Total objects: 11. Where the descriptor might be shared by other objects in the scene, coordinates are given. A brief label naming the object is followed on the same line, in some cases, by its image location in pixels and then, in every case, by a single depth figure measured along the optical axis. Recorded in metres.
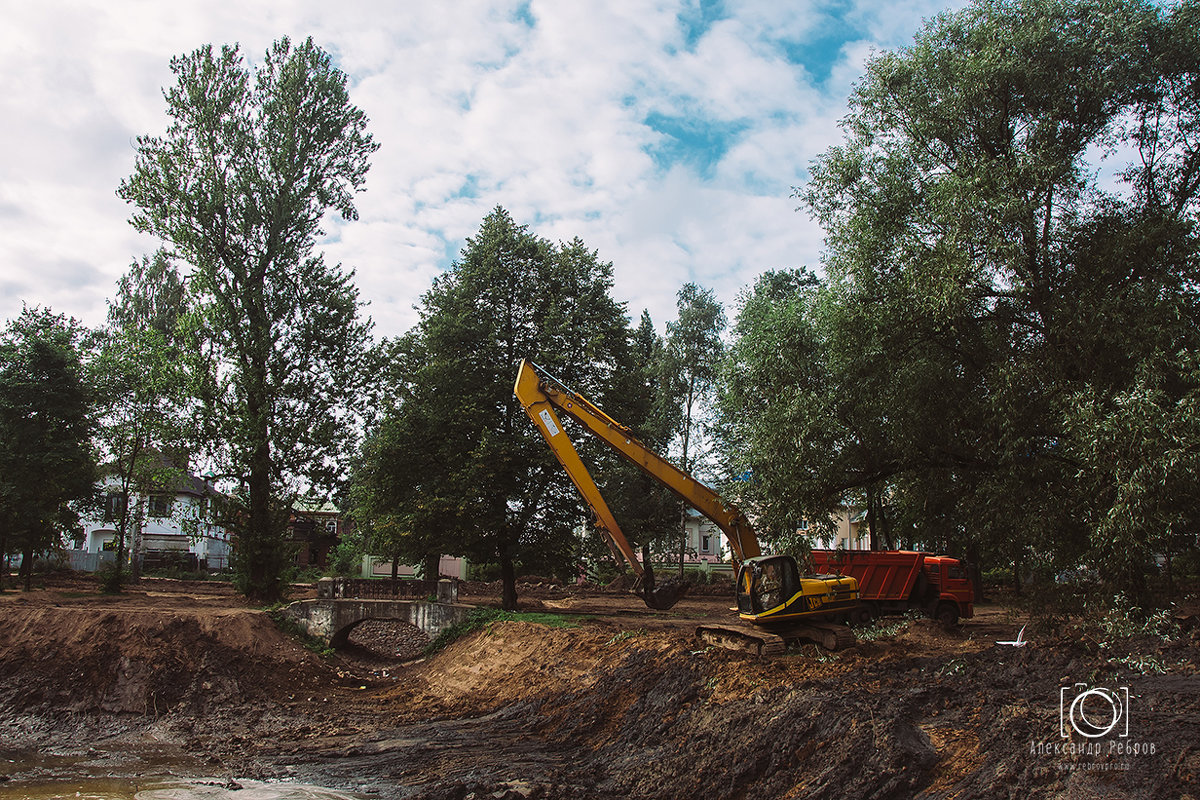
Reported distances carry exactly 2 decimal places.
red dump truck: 19.88
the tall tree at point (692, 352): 40.47
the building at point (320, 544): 50.34
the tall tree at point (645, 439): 23.75
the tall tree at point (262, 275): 25.77
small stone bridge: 22.69
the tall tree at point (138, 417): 25.61
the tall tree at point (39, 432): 26.44
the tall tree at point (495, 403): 22.28
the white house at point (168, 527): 26.33
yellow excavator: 15.01
